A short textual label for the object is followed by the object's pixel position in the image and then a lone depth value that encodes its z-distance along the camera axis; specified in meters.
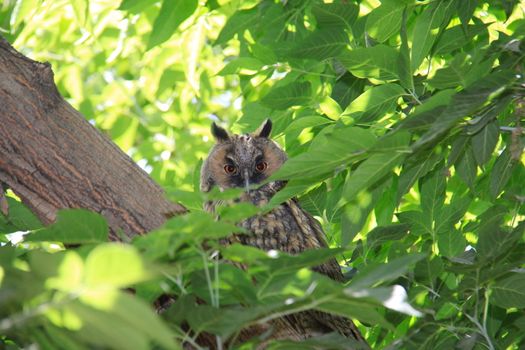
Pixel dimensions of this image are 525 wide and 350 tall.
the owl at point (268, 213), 6.05
